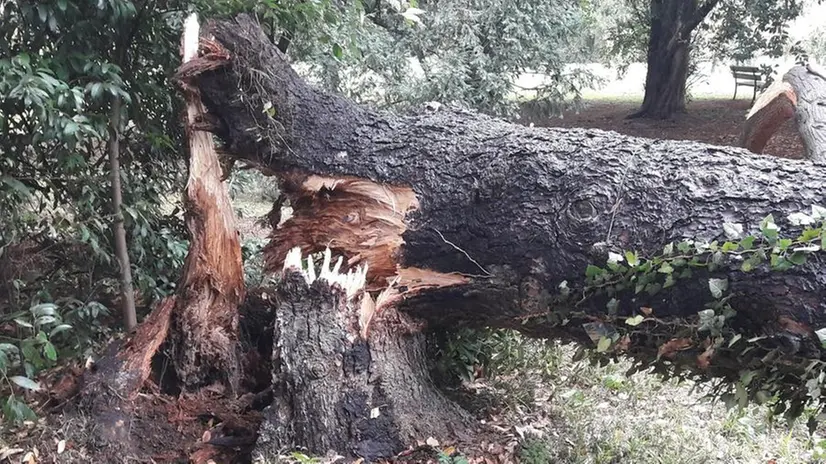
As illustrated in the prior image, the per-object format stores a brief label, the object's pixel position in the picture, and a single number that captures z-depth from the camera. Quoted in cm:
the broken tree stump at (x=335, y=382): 276
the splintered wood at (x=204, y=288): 319
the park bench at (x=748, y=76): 1118
